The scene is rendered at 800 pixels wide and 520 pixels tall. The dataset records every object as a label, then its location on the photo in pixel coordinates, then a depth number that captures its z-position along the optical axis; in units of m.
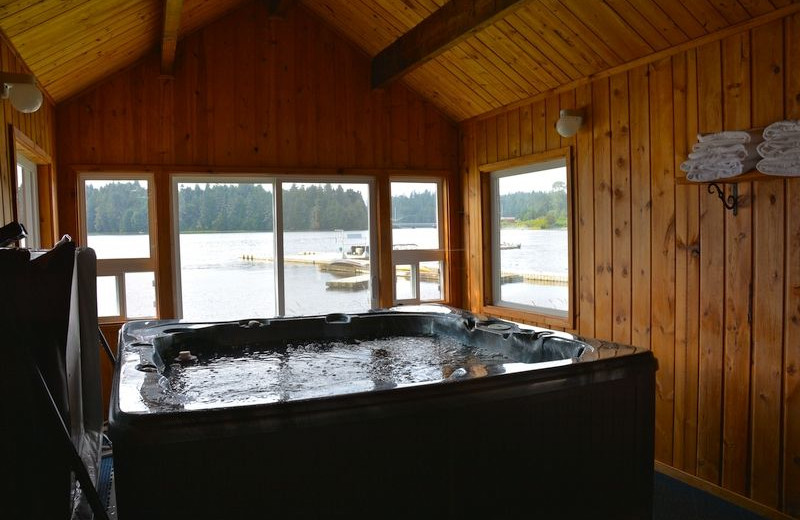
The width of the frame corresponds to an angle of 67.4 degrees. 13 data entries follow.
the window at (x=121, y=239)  4.03
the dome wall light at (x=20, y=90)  2.48
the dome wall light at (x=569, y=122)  3.37
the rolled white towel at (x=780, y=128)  2.28
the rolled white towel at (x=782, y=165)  2.26
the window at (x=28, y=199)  3.30
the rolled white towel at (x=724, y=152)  2.42
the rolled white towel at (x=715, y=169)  2.43
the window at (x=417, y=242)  4.73
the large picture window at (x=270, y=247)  4.24
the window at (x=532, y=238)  3.78
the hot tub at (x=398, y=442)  1.45
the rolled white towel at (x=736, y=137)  2.42
